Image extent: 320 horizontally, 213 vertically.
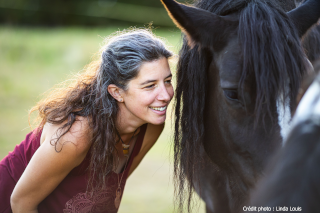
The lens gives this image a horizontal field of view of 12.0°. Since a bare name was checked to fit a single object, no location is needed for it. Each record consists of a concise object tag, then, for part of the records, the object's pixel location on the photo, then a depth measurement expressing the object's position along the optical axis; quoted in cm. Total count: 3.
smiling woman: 371
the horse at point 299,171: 211
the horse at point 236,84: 352
